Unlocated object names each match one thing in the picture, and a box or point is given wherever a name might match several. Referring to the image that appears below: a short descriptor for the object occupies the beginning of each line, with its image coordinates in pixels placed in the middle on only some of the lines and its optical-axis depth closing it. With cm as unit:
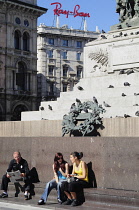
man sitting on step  1356
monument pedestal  1411
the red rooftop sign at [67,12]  8119
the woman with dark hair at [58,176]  1252
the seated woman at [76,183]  1223
